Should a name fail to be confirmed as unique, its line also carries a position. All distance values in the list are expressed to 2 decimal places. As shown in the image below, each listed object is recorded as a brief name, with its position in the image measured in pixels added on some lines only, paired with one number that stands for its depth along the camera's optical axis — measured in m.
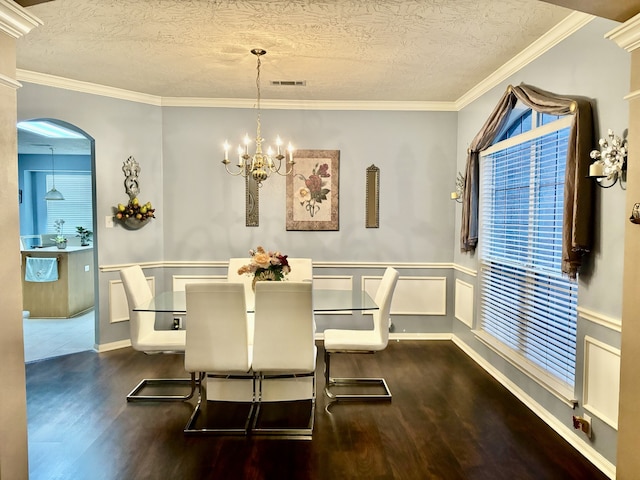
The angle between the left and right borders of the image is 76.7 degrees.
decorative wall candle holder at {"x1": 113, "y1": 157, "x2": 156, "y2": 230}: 4.28
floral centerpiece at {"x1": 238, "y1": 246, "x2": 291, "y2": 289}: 3.09
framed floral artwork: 4.66
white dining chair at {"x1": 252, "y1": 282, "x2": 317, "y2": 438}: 2.52
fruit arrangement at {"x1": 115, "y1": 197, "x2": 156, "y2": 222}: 4.24
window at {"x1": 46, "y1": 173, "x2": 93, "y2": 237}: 7.84
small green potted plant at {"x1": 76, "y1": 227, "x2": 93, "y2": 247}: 7.05
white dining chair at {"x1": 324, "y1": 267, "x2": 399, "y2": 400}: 3.13
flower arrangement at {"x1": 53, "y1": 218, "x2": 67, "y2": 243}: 7.71
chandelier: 3.12
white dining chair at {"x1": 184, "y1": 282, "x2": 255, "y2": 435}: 2.53
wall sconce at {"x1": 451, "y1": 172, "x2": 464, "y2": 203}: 4.35
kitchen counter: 5.46
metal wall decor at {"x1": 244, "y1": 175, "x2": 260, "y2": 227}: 4.68
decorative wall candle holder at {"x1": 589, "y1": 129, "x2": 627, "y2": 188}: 2.12
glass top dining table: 2.94
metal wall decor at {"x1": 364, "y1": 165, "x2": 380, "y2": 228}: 4.69
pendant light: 7.12
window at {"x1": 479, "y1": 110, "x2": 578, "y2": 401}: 2.76
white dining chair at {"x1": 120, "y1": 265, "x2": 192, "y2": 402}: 3.09
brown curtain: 2.37
